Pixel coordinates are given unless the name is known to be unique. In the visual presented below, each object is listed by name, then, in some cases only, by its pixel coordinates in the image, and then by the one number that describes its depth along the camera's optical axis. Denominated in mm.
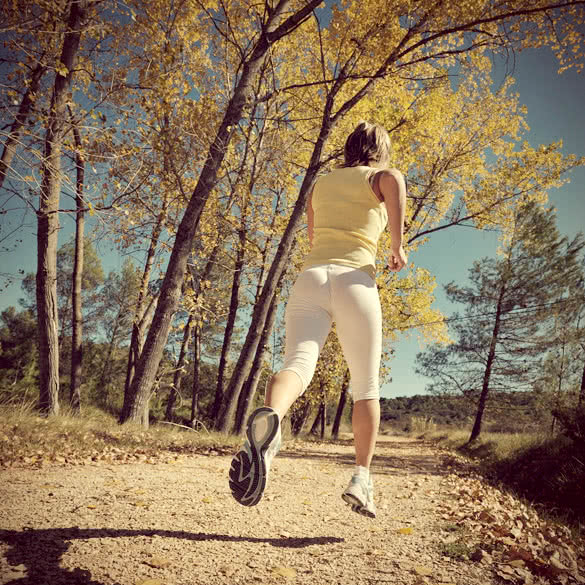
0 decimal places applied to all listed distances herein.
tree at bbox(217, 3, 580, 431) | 5945
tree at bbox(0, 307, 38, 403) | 24734
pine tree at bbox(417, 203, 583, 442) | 15680
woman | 1657
